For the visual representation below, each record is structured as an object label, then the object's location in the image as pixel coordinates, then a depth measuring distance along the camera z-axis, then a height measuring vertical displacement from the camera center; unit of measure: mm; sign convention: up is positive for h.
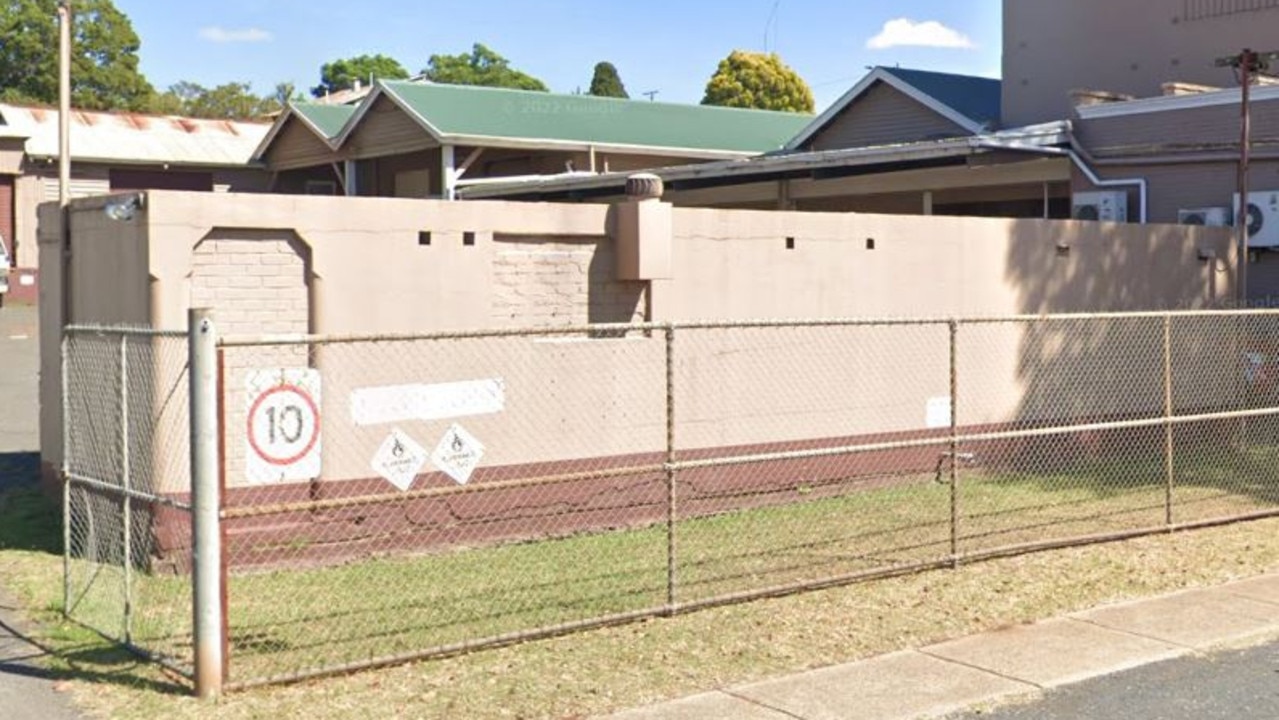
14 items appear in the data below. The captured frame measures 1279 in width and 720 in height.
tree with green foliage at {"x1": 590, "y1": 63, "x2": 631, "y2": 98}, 90500 +15698
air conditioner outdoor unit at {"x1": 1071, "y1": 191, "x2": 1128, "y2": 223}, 18156 +1497
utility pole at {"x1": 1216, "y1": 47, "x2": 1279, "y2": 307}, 15945 +2238
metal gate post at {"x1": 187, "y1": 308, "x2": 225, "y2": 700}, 6809 -905
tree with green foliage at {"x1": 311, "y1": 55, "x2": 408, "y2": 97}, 102250 +18768
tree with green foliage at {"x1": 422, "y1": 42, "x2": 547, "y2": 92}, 94188 +17944
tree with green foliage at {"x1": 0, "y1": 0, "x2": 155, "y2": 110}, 64562 +12811
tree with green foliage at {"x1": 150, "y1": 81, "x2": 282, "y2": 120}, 81694 +13578
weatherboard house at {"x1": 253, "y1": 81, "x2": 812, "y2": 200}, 28547 +4092
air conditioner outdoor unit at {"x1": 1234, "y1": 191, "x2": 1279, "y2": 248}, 16547 +1212
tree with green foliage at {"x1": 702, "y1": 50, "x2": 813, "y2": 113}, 71438 +12274
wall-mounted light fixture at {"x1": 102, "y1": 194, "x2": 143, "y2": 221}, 9734 +821
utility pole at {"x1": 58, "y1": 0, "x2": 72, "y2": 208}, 11797 +1980
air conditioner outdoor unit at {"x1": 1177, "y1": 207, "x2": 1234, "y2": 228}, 17156 +1279
